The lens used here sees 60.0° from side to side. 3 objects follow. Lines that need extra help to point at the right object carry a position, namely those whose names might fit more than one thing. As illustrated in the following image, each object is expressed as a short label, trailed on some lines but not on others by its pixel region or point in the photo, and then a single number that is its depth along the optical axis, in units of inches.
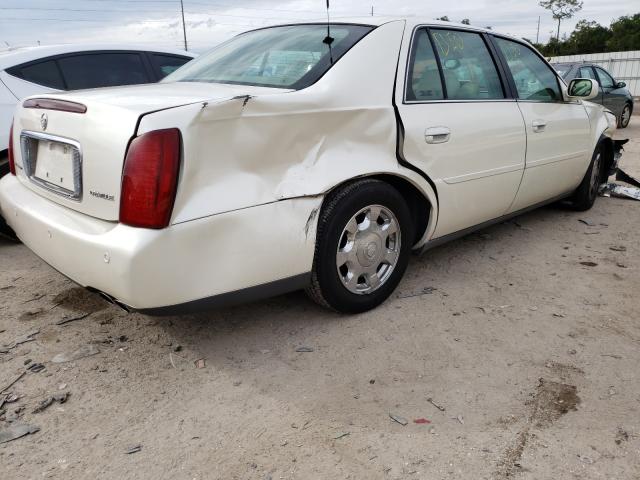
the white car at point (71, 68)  171.5
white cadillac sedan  87.5
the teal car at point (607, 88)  444.5
